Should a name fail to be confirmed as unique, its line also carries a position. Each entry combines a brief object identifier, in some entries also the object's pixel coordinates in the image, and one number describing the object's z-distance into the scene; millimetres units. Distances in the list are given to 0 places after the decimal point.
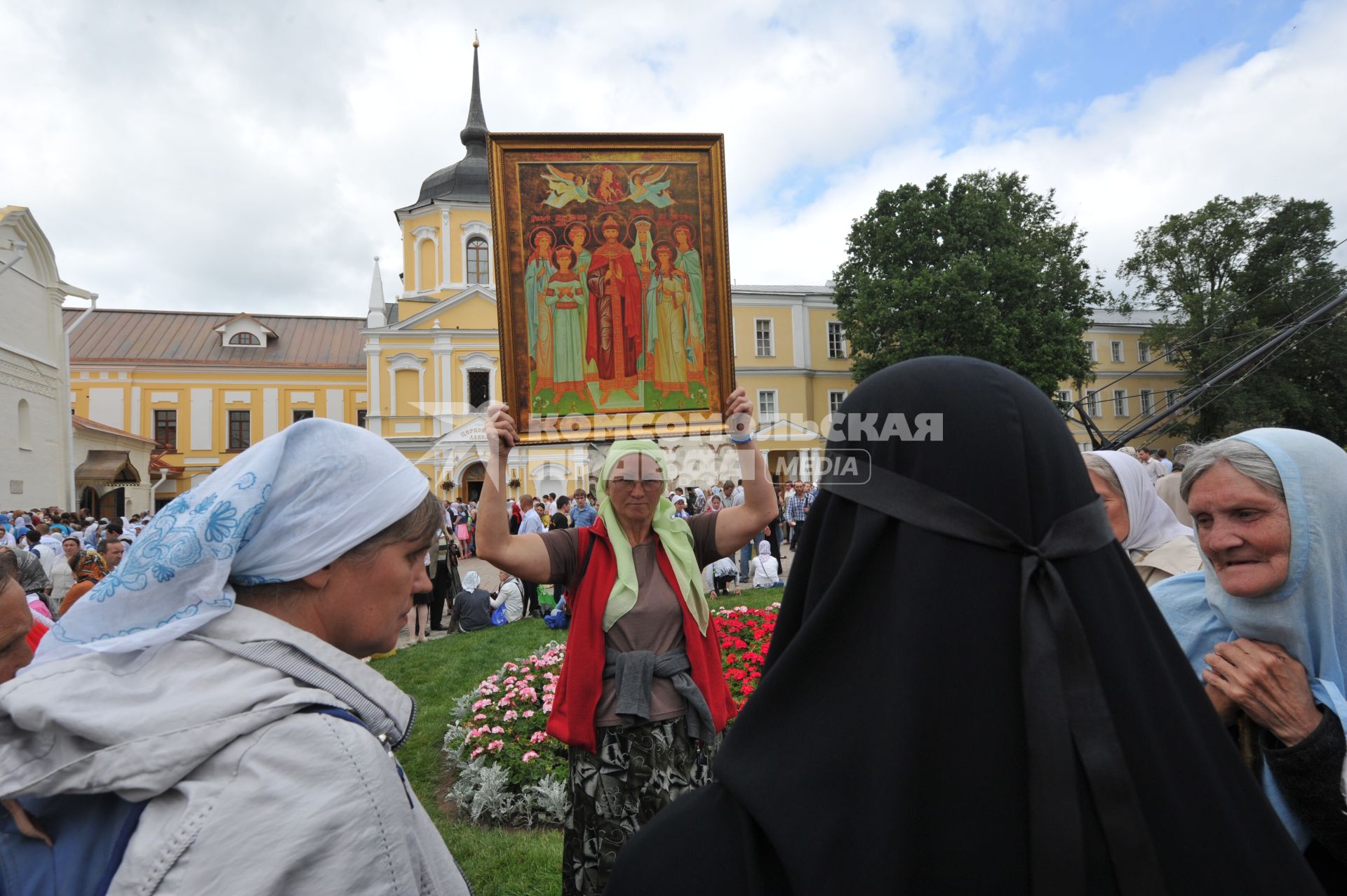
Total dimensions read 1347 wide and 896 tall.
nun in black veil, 1002
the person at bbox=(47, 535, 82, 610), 10000
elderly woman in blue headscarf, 1769
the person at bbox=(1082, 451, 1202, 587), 3295
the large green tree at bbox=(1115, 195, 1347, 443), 35156
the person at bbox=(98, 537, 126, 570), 9211
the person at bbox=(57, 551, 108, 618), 8047
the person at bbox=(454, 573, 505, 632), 11781
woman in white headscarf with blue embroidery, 1155
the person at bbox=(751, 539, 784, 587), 13266
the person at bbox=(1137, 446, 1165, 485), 14697
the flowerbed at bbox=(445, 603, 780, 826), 5117
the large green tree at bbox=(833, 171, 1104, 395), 31219
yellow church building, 37156
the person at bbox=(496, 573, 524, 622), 12477
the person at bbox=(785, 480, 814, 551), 18562
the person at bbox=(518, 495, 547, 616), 13016
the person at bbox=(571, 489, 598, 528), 13478
